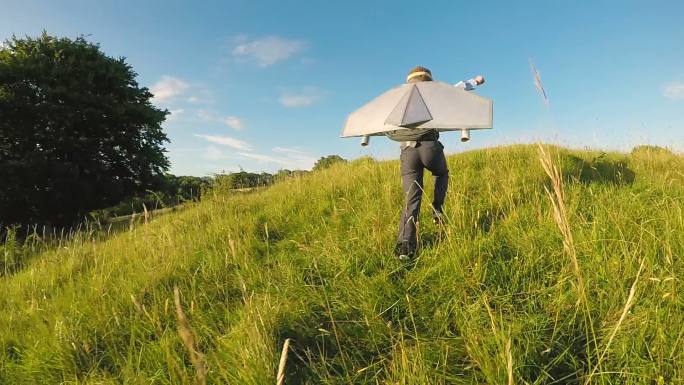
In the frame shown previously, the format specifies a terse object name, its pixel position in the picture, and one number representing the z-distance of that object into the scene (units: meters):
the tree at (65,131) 15.48
